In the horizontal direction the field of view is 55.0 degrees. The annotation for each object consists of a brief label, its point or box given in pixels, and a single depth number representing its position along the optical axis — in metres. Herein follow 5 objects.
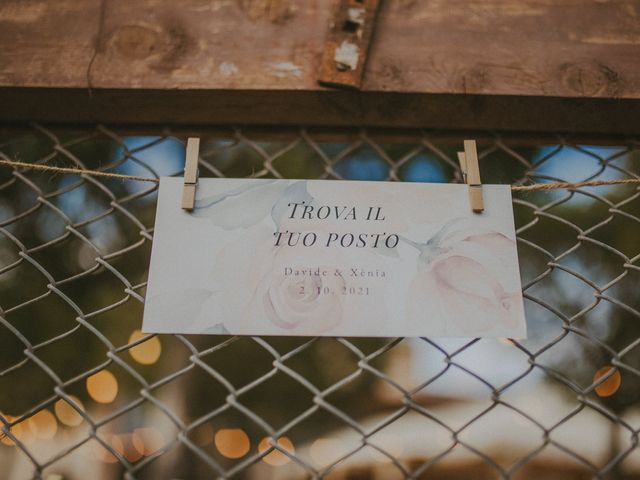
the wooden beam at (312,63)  0.36
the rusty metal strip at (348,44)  0.36
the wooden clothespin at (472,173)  0.34
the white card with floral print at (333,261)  0.32
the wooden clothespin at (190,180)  0.34
